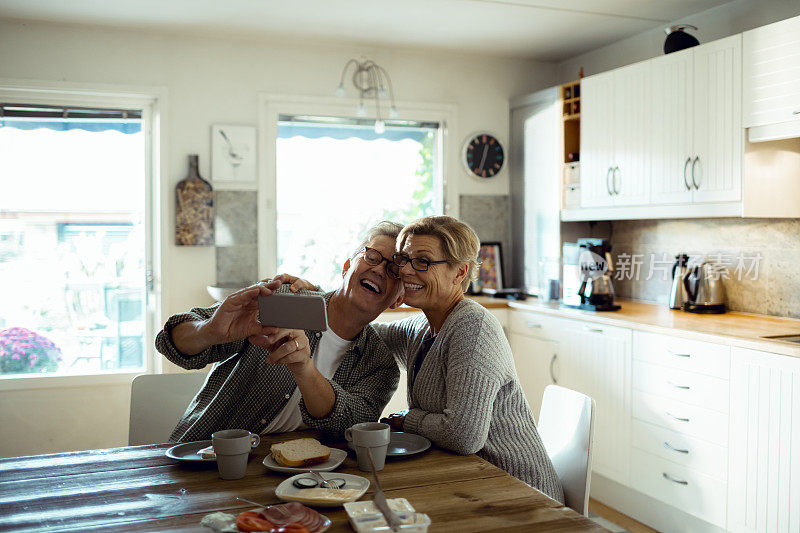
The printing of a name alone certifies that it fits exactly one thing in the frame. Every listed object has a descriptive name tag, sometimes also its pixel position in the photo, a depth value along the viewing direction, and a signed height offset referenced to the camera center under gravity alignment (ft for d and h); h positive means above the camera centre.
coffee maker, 12.66 -0.50
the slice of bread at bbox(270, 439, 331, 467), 4.92 -1.49
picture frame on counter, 16.14 -0.45
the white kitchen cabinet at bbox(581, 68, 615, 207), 13.17 +2.15
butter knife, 3.86 -1.51
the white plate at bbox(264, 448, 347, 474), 4.85 -1.56
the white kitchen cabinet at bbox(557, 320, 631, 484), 11.23 -2.26
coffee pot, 12.45 -0.63
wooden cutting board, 14.01 +0.79
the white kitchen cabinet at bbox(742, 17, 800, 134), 9.53 +2.52
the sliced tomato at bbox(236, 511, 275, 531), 3.88 -1.57
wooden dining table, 4.07 -1.61
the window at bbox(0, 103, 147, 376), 13.76 +0.17
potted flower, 13.61 -2.09
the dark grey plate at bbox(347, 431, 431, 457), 5.32 -1.57
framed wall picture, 14.29 +2.01
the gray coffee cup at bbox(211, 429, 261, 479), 4.69 -1.41
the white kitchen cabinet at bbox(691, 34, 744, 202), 10.47 +2.01
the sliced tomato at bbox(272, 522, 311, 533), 3.83 -1.57
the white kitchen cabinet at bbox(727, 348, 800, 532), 8.43 -2.48
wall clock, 16.21 +2.23
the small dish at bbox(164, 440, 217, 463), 5.00 -1.55
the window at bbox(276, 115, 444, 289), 15.24 +1.51
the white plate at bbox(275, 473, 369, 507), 4.26 -1.56
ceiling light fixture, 15.24 +3.76
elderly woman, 5.51 -1.02
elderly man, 6.22 -1.02
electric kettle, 11.86 -0.73
